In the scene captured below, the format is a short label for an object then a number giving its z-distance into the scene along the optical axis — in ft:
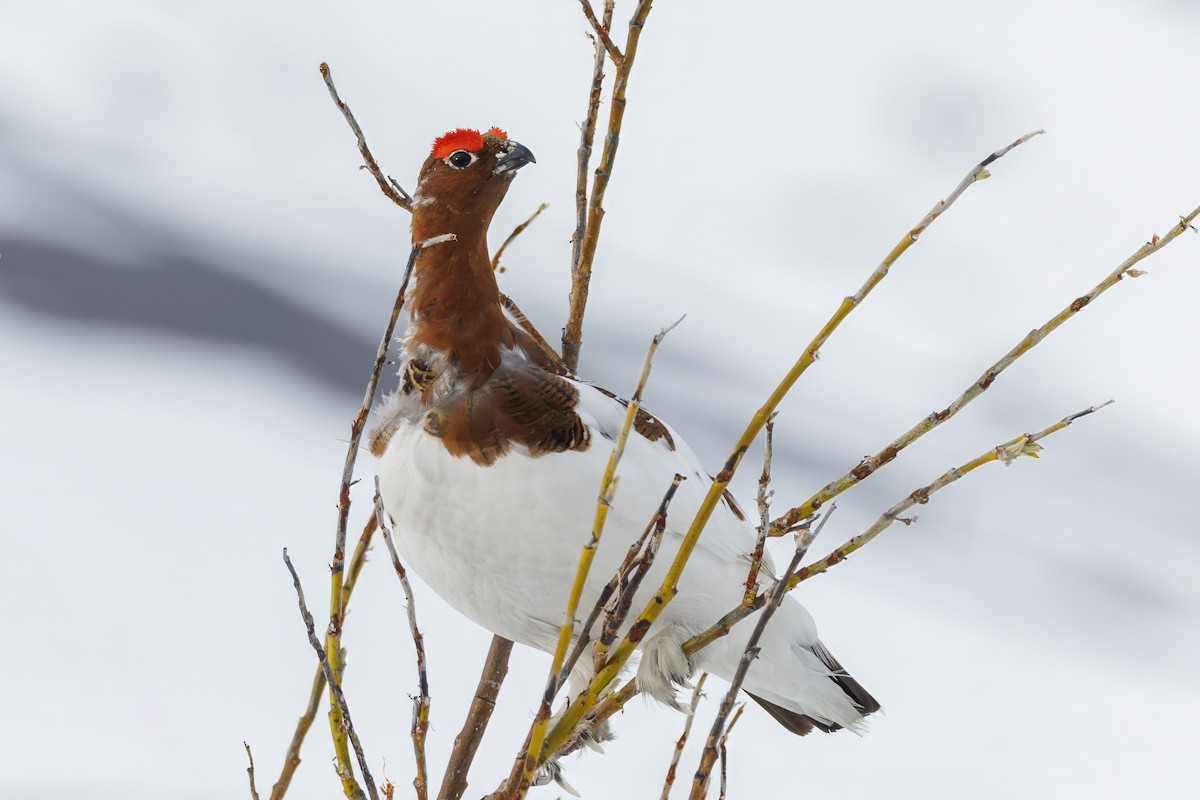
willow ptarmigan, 31.99
